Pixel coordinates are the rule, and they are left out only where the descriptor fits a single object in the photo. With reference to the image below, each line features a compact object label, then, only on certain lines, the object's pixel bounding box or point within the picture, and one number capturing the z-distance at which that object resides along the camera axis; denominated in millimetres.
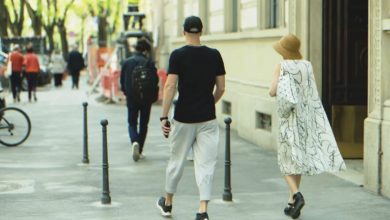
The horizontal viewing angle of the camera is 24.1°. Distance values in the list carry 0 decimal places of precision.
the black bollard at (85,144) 12922
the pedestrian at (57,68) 41569
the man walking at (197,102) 8242
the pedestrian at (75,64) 39094
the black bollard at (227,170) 9391
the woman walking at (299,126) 8641
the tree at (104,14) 52106
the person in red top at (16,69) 27219
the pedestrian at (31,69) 28859
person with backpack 13094
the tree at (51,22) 54631
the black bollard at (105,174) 9422
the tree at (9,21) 43281
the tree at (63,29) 58531
